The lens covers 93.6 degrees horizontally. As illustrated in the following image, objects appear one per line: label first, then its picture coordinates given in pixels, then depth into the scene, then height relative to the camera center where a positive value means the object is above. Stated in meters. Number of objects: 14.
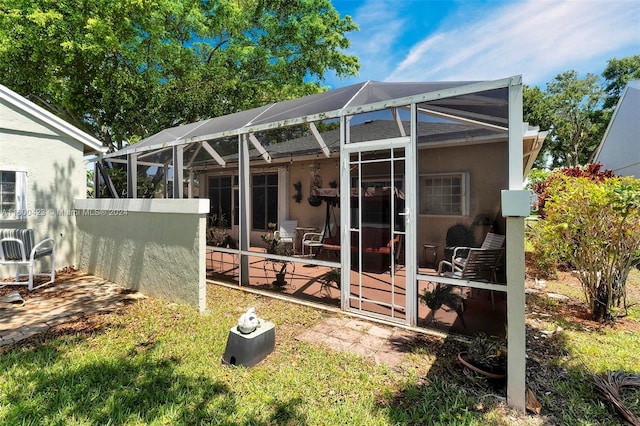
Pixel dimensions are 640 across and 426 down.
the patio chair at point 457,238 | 3.90 -0.36
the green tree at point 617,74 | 26.95 +12.48
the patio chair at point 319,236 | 6.87 -0.62
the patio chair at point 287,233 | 7.13 -0.51
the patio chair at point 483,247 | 3.56 -0.43
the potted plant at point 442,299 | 3.87 -1.15
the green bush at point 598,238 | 4.00 -0.39
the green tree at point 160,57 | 10.55 +6.53
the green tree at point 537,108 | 24.56 +8.70
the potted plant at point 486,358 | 2.82 -1.45
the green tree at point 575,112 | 28.75 +9.62
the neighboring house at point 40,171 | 6.38 +0.99
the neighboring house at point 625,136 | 12.12 +3.38
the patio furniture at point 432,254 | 3.97 -0.58
